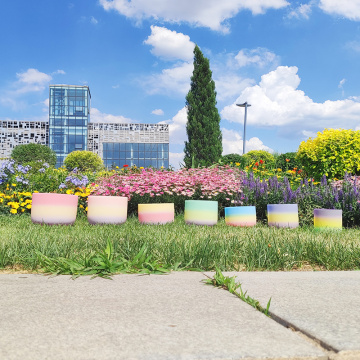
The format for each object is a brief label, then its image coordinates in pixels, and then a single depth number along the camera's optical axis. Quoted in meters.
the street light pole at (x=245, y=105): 21.73
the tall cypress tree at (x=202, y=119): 17.16
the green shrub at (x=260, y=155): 22.36
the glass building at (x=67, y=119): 64.81
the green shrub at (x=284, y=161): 16.98
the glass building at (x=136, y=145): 64.81
